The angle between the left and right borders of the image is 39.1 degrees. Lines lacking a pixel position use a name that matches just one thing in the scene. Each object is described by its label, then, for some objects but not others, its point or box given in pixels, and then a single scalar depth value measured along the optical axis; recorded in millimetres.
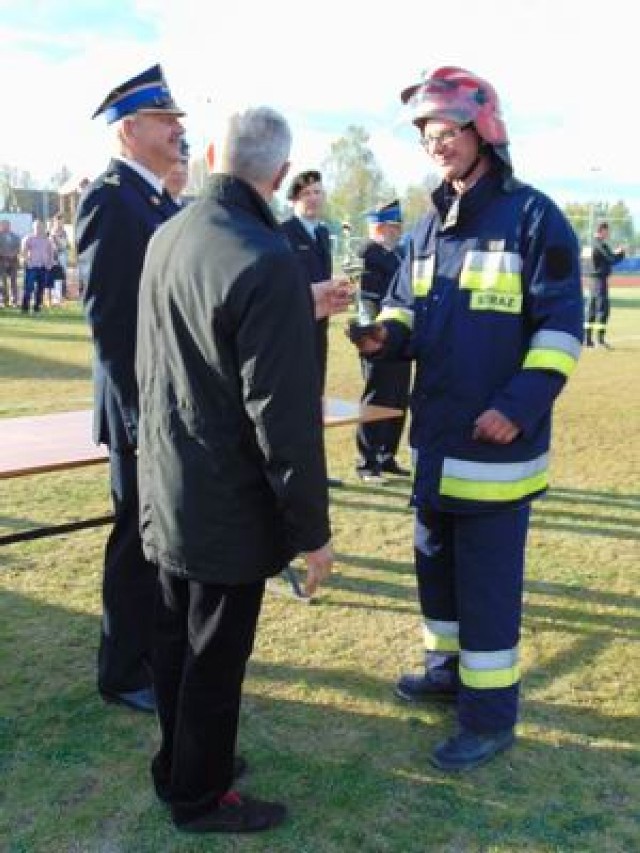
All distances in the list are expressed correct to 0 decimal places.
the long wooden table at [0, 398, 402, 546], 3680
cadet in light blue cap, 6703
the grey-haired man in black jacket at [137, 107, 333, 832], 2174
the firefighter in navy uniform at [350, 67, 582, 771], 2857
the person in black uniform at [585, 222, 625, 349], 15117
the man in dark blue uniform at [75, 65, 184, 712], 3014
